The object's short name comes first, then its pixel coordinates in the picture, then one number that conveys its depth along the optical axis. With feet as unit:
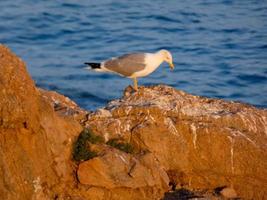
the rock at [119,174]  60.95
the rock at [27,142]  57.44
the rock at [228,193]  65.31
